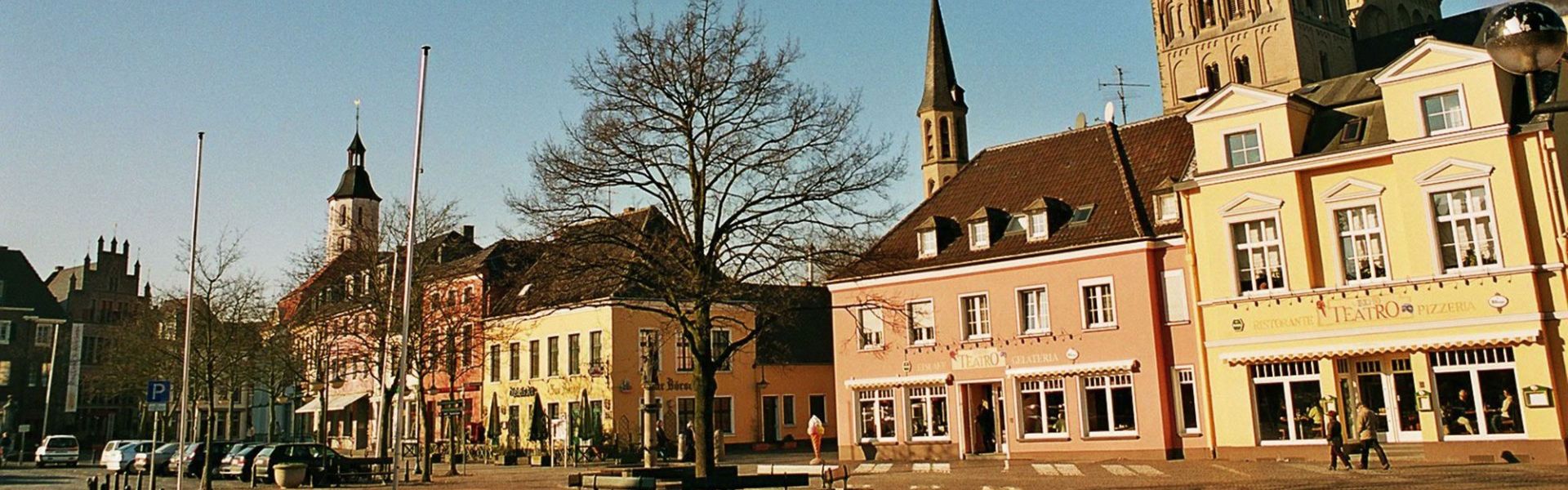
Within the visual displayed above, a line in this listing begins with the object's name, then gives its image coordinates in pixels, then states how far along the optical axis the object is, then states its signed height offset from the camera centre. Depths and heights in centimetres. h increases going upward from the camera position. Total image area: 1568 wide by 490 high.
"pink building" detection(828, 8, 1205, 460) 3161 +345
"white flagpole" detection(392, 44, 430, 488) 2303 +363
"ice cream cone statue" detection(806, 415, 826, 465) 3319 +45
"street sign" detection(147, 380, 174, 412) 2486 +162
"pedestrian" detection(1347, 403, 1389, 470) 2447 -11
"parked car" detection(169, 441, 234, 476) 3831 +53
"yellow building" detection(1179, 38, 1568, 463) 2573 +365
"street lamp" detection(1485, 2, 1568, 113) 776 +240
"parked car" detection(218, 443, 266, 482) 3506 +26
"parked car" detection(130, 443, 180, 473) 4069 +57
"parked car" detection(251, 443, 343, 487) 3130 +23
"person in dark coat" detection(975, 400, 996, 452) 3506 +39
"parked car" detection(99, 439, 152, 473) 4466 +82
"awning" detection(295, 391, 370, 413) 5894 +313
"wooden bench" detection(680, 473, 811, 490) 2148 -56
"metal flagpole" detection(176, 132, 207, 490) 2745 +241
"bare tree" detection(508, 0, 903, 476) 2480 +551
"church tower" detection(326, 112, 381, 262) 9562 +2153
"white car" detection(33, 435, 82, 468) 5484 +121
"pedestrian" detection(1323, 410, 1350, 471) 2417 -25
